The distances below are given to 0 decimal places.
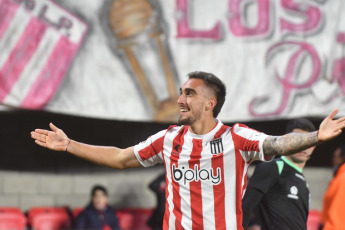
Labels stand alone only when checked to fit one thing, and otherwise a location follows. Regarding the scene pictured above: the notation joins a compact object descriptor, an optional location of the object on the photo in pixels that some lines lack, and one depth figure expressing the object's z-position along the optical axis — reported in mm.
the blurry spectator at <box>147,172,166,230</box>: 14180
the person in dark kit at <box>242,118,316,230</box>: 8023
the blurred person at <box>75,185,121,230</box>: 14791
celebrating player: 6801
